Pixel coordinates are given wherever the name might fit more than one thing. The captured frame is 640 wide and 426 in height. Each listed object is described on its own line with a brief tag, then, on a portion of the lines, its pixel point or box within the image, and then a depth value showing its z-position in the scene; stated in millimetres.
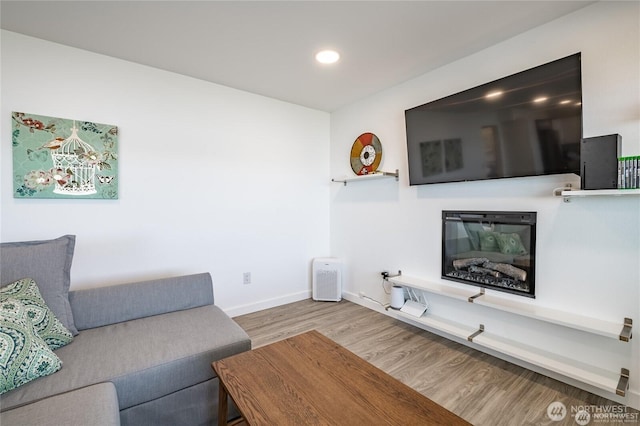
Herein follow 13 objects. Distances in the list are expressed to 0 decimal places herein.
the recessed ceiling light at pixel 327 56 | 2205
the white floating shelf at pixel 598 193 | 1445
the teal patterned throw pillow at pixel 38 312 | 1343
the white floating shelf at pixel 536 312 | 1589
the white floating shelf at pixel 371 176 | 2843
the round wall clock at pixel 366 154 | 3051
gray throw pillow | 1485
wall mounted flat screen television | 1708
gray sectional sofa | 1054
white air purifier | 3369
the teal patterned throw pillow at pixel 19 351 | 1105
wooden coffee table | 972
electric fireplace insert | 1985
